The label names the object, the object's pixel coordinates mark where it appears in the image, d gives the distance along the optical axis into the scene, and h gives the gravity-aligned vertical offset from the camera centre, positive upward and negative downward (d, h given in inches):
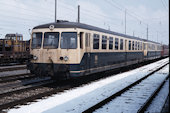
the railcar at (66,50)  388.2 +7.9
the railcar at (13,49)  956.9 +22.9
